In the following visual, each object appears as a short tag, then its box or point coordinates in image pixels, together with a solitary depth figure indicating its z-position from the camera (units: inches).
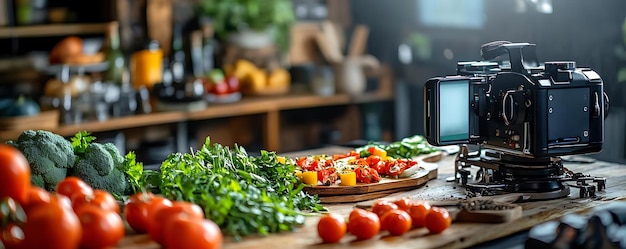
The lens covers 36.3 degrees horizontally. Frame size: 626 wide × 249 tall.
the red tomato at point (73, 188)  95.0
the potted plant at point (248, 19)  233.9
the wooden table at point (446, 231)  94.3
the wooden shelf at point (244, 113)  200.8
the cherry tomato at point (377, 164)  121.9
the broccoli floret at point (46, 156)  109.7
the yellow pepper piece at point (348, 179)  115.0
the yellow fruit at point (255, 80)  235.6
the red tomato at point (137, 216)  95.4
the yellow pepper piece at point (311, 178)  116.0
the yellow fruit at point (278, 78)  240.5
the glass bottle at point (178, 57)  223.8
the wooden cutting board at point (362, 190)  114.7
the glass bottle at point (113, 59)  215.3
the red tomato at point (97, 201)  91.4
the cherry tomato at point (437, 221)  97.6
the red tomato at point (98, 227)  83.7
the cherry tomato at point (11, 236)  78.8
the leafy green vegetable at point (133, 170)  114.6
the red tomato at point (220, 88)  226.5
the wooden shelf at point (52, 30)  202.2
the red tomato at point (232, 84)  230.5
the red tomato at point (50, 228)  78.4
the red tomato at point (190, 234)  84.4
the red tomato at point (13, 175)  80.4
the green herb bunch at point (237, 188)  96.1
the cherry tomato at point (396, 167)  120.6
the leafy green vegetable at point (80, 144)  115.3
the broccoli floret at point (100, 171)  112.3
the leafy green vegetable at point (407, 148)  139.9
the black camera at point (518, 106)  112.5
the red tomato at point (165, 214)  89.1
